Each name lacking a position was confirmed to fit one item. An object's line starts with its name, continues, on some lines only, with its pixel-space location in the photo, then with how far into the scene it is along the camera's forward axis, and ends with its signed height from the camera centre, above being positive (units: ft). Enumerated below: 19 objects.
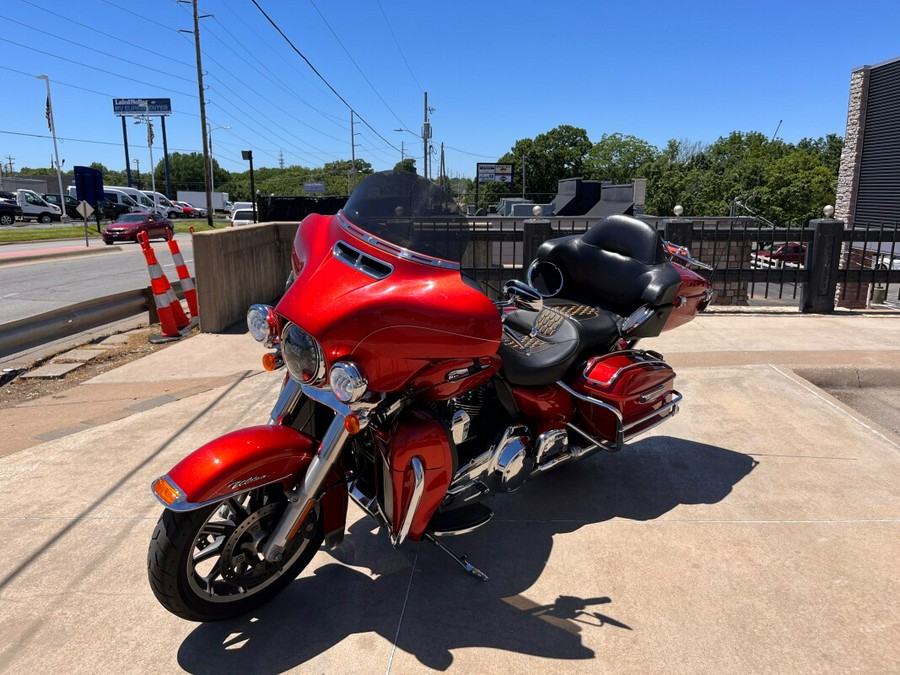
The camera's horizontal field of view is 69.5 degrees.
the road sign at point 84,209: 79.77 -1.06
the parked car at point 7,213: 121.29 -2.42
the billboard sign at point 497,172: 200.44 +9.25
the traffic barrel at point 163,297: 25.53 -3.76
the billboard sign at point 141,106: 230.07 +33.07
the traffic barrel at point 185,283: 29.30 -3.65
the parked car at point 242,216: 86.07 -1.97
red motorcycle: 8.07 -3.09
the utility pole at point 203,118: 117.32 +14.97
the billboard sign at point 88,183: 86.15 +2.25
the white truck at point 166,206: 148.36 -1.22
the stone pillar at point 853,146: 83.76 +7.53
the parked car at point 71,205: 143.74 -1.04
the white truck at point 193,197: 224.94 +1.28
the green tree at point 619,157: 219.41 +15.54
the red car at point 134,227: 83.82 -3.43
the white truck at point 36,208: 126.11 -1.54
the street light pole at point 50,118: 146.24 +18.71
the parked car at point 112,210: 130.11 -1.89
